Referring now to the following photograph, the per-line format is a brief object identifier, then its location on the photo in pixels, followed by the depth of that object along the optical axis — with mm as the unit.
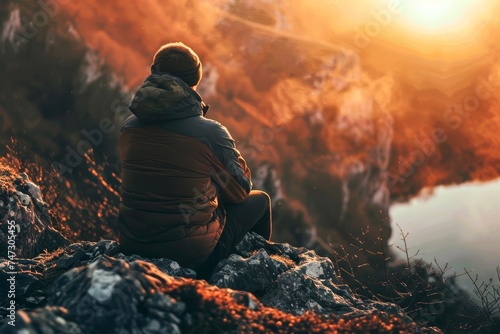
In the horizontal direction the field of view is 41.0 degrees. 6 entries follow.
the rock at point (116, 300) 3217
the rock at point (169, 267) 4703
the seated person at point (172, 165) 4750
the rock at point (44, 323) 2912
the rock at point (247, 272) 5004
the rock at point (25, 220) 6645
